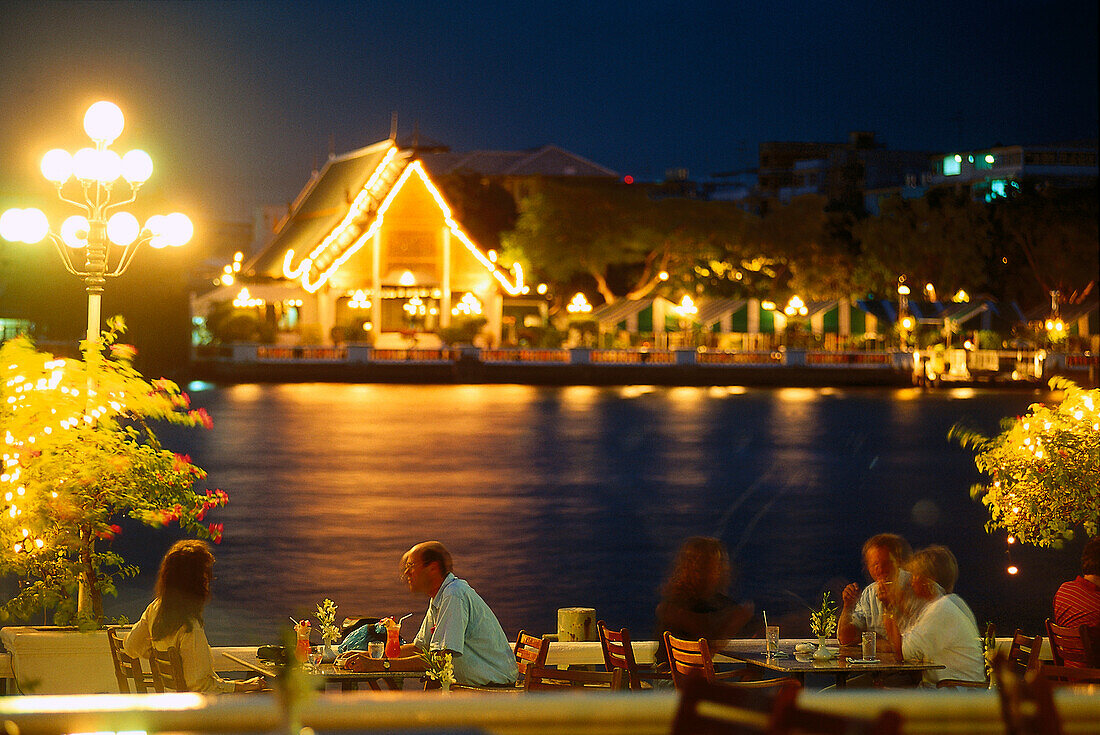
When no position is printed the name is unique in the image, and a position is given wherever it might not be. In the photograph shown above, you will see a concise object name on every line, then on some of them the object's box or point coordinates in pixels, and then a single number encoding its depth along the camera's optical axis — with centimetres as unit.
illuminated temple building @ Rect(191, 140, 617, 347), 9204
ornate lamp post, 1638
